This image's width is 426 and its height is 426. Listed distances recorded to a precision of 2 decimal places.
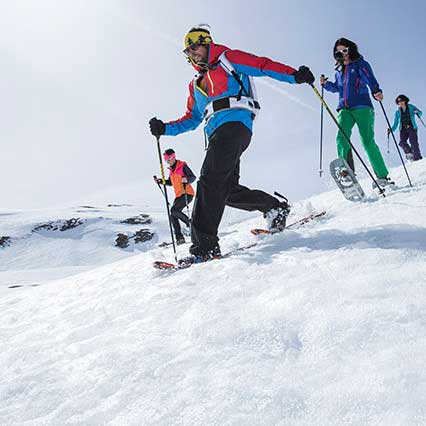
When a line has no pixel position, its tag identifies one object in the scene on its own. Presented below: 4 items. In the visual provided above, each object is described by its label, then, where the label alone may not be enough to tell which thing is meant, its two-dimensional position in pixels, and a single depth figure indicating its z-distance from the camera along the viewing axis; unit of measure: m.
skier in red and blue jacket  3.73
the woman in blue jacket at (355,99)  5.38
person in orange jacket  9.12
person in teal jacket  10.73
